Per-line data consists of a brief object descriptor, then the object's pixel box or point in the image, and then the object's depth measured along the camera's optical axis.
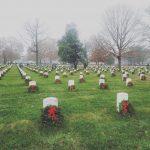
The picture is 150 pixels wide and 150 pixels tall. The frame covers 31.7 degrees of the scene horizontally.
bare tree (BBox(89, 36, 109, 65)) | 40.64
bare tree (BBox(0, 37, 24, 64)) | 76.12
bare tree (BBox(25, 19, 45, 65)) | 61.52
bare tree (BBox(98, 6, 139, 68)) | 39.13
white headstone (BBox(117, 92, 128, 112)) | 8.25
